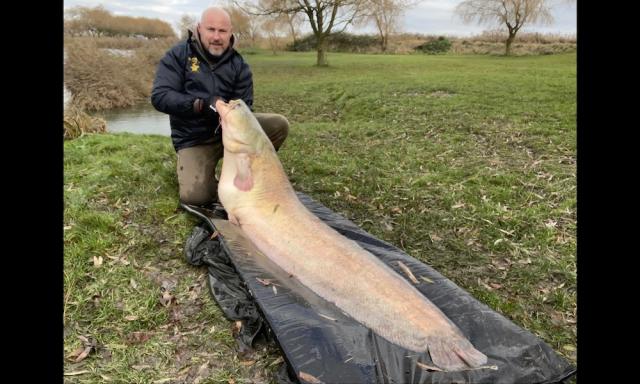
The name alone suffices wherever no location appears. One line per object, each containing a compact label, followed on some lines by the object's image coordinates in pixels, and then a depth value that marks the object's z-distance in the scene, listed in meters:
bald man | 3.83
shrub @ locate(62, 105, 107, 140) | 7.17
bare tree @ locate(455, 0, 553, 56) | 34.00
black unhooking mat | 2.02
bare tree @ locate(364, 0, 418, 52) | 24.37
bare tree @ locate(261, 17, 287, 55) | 24.64
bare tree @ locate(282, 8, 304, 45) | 24.04
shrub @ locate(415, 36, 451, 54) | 35.94
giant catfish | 2.15
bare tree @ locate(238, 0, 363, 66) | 23.33
